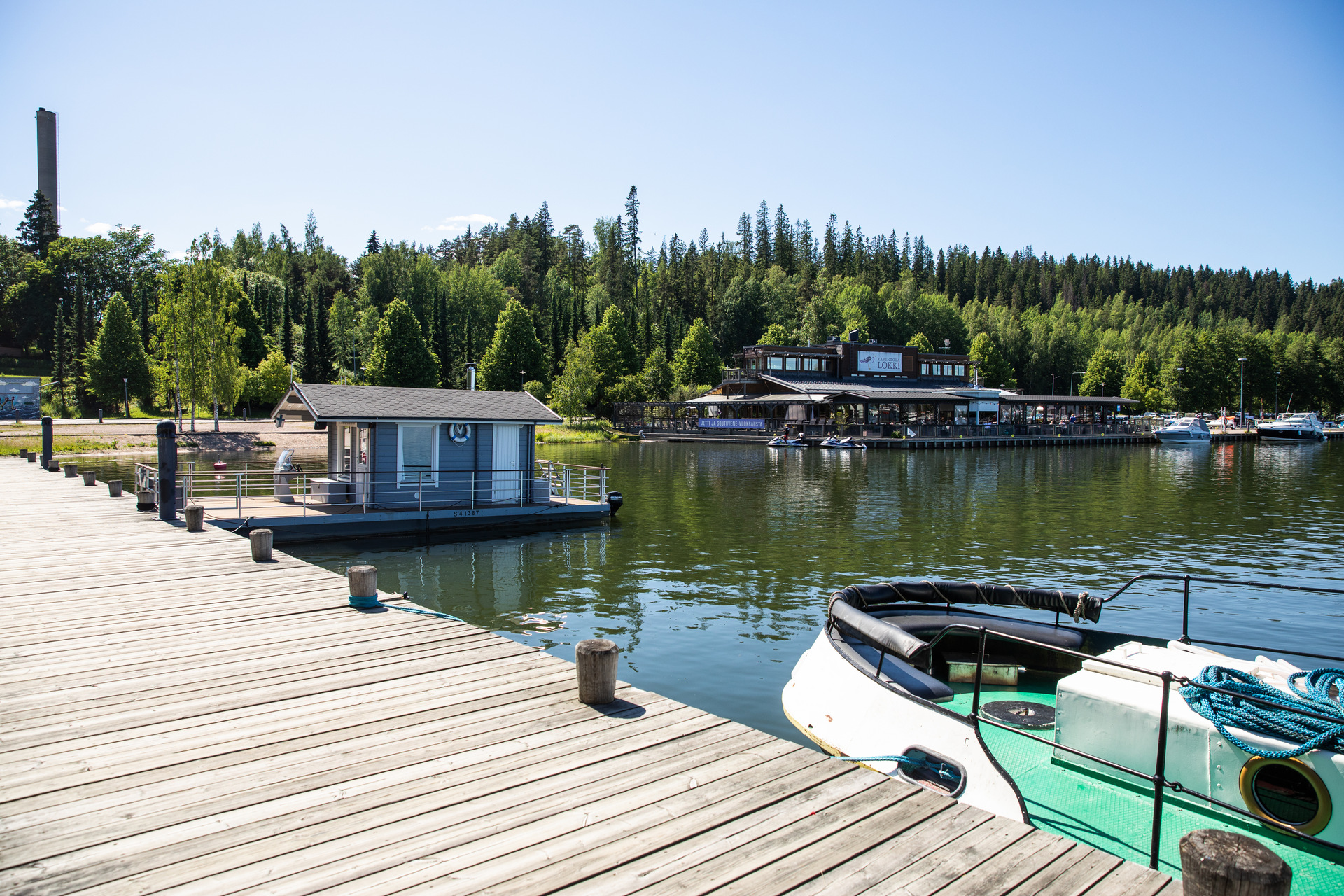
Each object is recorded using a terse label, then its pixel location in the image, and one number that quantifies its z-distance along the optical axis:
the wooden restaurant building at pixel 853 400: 71.12
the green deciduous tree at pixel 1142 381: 104.44
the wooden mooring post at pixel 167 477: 16.41
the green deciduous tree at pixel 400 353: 73.81
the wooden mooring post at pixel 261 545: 12.26
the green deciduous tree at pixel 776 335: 97.62
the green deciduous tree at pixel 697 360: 87.94
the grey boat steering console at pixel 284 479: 21.21
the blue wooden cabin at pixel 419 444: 20.03
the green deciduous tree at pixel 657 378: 83.62
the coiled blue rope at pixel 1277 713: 5.41
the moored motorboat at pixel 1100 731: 5.62
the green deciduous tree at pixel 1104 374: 107.81
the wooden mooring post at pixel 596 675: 6.39
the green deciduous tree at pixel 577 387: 79.31
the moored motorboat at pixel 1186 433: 80.00
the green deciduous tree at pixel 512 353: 85.50
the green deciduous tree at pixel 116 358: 68.56
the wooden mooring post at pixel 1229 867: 2.98
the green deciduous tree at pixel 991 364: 108.56
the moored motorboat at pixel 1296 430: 83.69
